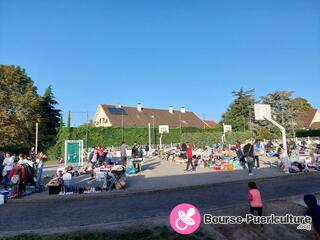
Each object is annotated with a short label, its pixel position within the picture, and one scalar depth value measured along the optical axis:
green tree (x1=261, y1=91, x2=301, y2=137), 47.00
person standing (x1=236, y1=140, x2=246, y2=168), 18.14
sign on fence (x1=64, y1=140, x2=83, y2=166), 17.54
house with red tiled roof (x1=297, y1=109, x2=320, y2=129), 60.78
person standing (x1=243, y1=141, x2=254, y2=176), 14.28
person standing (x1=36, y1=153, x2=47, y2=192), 11.55
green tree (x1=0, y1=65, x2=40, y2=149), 29.59
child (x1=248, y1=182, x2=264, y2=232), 6.45
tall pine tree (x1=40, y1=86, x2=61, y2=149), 34.81
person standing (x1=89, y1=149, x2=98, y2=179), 16.31
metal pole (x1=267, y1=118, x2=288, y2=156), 16.95
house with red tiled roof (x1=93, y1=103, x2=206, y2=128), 46.70
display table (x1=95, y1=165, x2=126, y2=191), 11.34
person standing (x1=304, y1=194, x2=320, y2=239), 4.66
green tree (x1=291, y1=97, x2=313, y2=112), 72.89
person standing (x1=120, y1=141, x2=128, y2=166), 15.79
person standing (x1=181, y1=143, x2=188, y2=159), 23.40
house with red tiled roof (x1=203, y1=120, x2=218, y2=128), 69.97
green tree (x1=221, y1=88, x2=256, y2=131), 50.75
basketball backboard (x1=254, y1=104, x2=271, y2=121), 20.50
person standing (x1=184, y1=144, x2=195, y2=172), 16.80
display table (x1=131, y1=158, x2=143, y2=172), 17.60
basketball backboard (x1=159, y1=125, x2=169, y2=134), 33.52
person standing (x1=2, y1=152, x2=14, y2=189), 11.66
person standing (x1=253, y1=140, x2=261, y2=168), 17.62
